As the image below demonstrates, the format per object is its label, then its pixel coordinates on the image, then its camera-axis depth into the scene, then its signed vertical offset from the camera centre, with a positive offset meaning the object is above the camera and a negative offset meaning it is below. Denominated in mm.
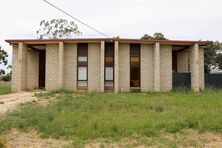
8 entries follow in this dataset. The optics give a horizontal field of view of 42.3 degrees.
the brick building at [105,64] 24031 +1395
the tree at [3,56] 59750 +5151
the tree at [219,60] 48528 +3382
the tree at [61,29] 48625 +8746
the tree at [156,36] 45400 +7149
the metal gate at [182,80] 24688 +10
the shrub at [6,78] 61531 +566
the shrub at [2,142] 7727 -1690
